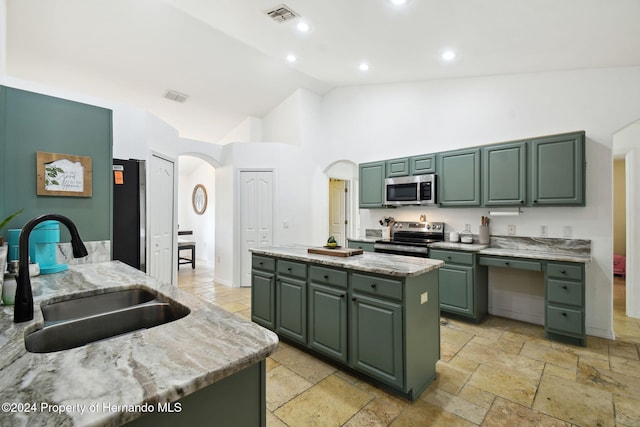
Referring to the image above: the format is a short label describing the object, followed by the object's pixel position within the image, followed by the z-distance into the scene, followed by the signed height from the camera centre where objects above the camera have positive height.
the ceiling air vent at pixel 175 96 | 5.02 +2.03
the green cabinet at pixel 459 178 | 3.68 +0.44
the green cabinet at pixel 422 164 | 4.08 +0.68
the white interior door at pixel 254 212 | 5.31 +0.00
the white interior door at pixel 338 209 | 6.92 +0.07
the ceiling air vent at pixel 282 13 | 3.00 +2.10
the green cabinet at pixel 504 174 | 3.34 +0.44
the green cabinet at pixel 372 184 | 4.67 +0.46
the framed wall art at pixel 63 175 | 2.04 +0.27
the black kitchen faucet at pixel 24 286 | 1.06 -0.27
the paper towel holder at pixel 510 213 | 3.56 -0.01
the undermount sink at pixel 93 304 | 1.41 -0.48
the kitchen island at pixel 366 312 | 2.03 -0.79
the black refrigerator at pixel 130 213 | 2.97 -0.01
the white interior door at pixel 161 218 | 3.85 -0.09
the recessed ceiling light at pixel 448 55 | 3.30 +1.81
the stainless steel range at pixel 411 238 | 3.91 -0.39
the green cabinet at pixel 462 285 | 3.41 -0.87
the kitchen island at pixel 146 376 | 0.62 -0.41
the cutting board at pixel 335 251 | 2.52 -0.35
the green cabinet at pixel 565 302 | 2.86 -0.90
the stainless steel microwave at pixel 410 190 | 4.03 +0.31
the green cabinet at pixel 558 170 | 3.02 +0.45
